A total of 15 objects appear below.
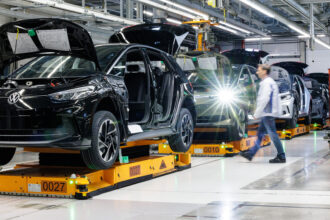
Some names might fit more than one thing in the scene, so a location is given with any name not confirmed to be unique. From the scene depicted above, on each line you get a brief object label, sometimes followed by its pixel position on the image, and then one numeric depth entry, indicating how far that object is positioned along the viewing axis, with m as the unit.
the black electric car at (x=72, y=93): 5.34
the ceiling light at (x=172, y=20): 17.98
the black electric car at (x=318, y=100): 16.22
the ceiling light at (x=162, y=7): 12.25
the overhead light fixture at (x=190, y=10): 12.76
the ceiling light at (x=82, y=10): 10.41
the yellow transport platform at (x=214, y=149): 9.98
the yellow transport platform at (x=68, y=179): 5.73
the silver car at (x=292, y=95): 12.90
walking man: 8.64
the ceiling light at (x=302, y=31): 21.39
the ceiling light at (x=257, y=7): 13.77
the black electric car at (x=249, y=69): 10.84
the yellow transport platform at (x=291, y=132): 13.70
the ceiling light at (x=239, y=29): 21.13
